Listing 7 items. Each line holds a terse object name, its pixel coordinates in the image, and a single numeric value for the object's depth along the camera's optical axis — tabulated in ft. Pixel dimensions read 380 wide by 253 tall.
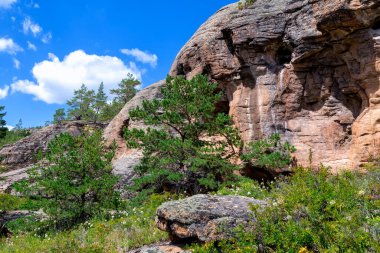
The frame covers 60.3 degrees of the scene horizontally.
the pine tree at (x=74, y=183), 40.32
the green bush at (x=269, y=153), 45.91
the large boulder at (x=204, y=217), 19.81
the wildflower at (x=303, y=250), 14.35
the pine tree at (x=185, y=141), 45.70
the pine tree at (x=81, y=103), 157.79
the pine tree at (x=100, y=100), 160.04
